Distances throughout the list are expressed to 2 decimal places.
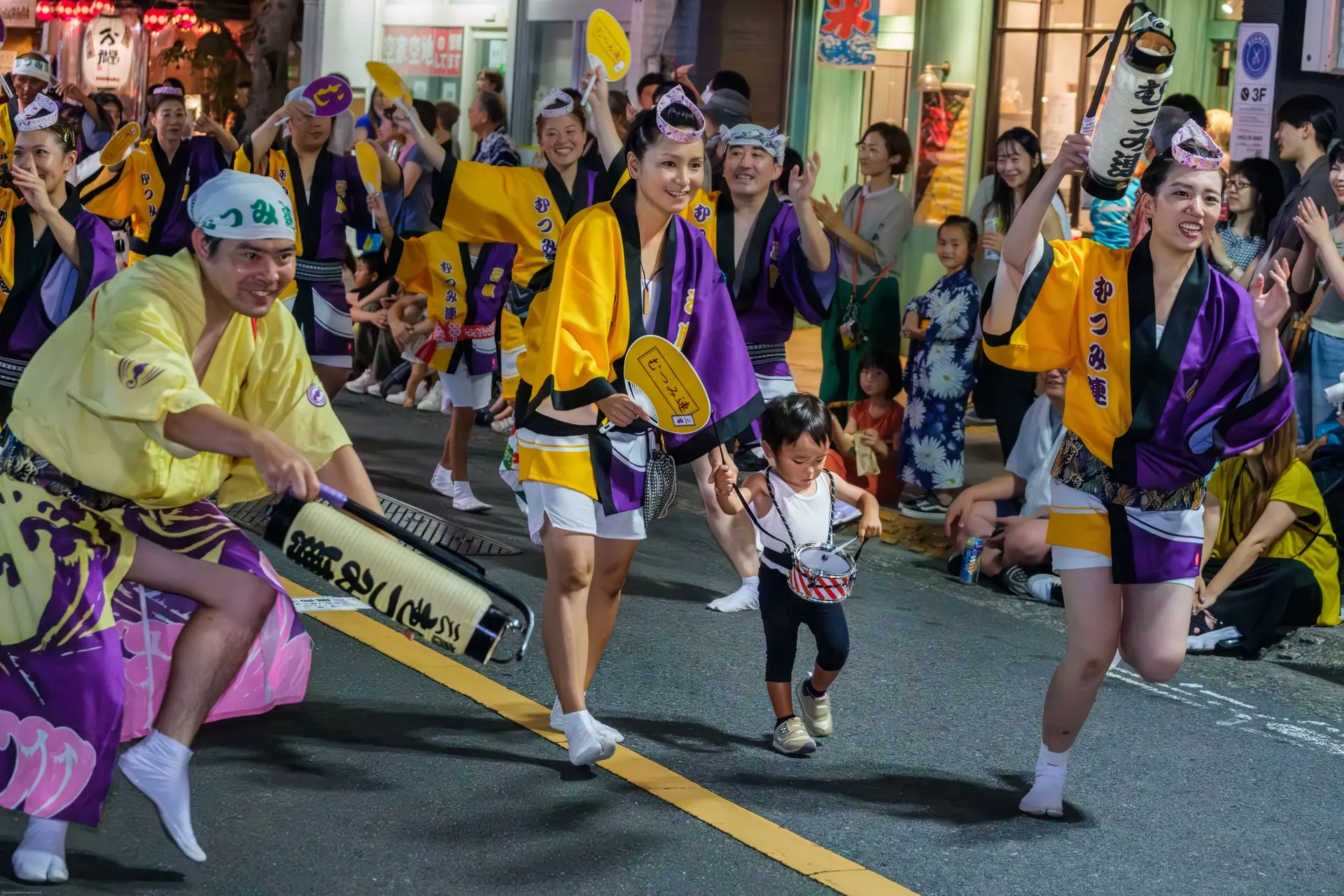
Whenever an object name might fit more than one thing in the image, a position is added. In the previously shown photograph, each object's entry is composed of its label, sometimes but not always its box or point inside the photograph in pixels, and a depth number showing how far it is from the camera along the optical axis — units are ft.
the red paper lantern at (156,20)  75.41
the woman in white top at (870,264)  30.19
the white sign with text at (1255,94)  30.50
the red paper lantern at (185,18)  75.66
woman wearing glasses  27.48
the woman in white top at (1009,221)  27.66
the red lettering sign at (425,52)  60.18
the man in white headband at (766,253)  22.70
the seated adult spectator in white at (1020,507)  23.62
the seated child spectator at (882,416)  28.55
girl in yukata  27.96
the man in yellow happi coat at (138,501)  11.98
